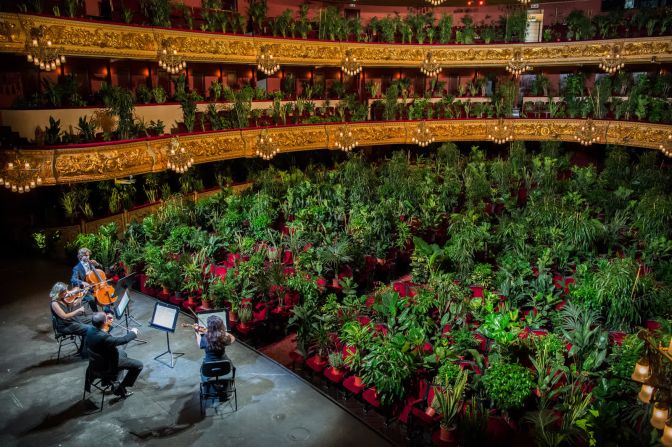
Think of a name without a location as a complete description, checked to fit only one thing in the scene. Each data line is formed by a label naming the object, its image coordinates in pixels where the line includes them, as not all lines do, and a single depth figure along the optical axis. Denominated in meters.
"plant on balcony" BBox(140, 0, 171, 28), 15.70
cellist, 9.14
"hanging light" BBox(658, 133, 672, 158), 17.80
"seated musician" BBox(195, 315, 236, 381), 6.74
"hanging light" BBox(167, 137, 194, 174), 15.31
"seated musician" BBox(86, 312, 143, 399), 6.68
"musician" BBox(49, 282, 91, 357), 7.79
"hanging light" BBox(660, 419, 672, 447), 3.72
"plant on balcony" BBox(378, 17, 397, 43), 22.31
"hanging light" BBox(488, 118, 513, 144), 23.09
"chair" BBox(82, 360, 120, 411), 6.84
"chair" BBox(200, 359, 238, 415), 6.70
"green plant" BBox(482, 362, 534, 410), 6.34
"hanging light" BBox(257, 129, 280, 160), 18.37
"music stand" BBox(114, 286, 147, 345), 8.27
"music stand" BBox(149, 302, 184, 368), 7.56
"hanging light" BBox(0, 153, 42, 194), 12.11
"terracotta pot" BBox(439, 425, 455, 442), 6.20
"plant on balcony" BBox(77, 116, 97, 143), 13.37
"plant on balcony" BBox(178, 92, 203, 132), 16.09
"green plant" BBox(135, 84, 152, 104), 16.33
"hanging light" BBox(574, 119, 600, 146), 20.86
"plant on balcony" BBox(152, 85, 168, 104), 16.64
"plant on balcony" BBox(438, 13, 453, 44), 22.66
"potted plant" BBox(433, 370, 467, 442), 6.18
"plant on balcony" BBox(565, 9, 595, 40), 21.03
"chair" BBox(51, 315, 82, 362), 8.04
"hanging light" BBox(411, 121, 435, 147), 22.58
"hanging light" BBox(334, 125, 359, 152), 20.86
